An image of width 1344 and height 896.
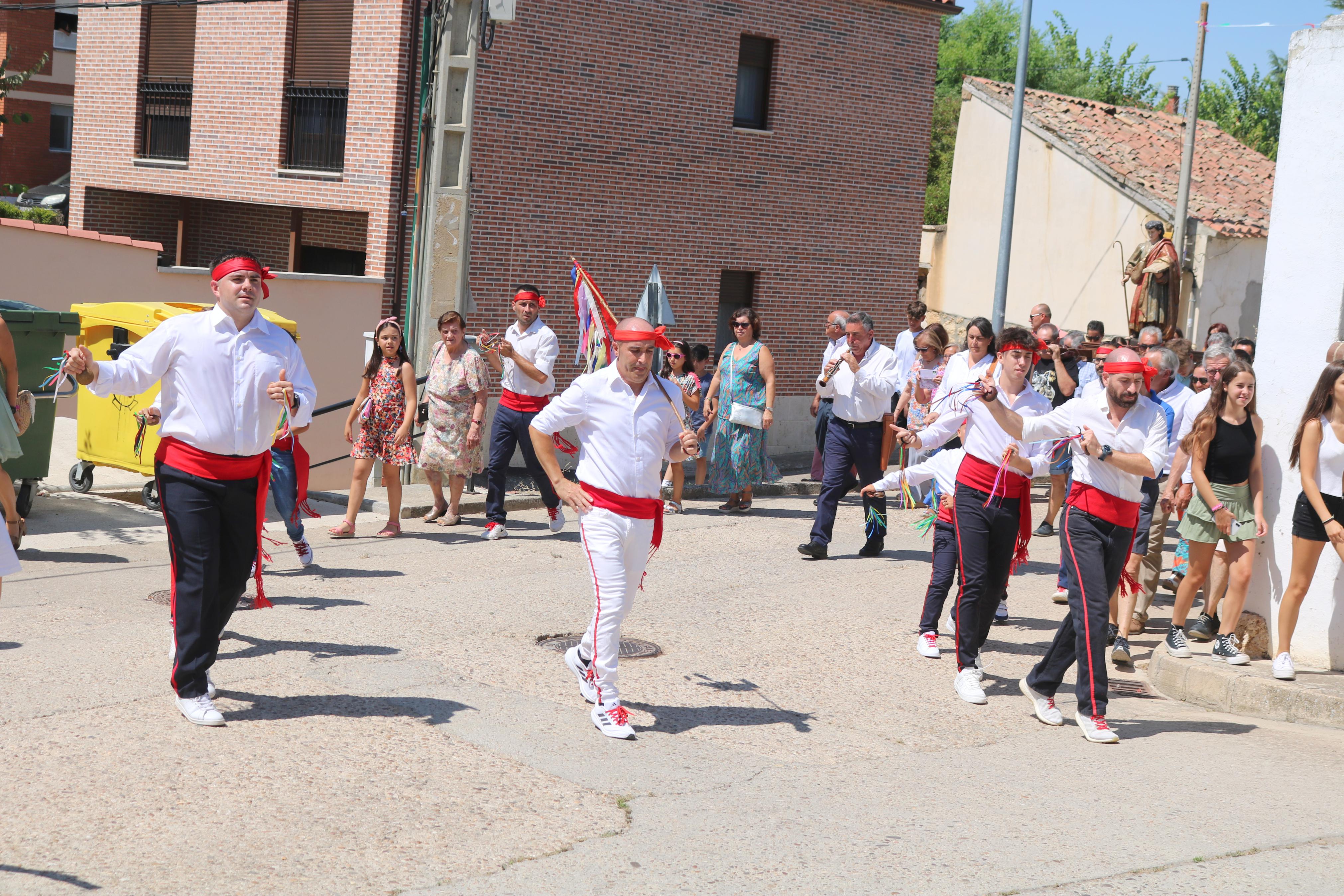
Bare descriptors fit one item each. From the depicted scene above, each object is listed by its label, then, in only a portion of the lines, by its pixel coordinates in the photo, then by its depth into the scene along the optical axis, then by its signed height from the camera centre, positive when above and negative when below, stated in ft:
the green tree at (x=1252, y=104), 160.56 +31.19
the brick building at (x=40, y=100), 117.29 +14.80
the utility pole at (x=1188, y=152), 75.92 +11.65
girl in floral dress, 36.76 -3.03
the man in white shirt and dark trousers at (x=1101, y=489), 22.33 -2.13
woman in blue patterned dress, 43.80 -2.74
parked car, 94.02 +5.08
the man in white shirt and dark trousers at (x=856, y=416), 36.22 -2.06
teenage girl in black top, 26.89 -2.11
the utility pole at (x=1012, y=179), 66.44 +8.38
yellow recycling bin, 39.58 -3.80
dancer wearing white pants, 21.18 -2.45
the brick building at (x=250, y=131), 56.85 +7.13
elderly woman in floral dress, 38.24 -2.76
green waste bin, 35.60 -2.42
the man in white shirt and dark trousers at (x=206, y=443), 20.26 -2.32
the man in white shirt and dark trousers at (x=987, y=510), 24.13 -2.85
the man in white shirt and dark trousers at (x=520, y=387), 37.58 -2.09
